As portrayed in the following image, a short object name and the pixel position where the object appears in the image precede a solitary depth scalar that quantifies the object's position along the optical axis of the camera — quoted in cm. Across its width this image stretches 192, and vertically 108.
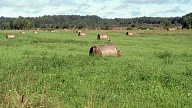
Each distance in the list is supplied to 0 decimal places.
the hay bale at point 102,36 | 4435
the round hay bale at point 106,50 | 1995
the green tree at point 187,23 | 9808
